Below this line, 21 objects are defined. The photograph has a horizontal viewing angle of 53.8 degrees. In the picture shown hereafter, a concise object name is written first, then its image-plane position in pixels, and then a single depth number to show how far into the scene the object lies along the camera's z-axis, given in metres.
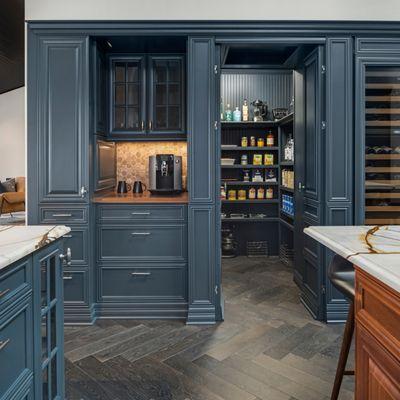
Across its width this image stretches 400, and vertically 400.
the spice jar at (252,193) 5.48
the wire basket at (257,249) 5.52
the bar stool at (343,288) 1.73
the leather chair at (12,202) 7.73
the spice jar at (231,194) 5.47
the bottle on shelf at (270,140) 5.36
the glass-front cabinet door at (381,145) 3.20
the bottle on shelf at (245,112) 5.30
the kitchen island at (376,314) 1.14
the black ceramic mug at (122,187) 3.87
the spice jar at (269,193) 5.45
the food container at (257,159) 5.44
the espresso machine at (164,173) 3.68
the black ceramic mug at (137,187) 3.88
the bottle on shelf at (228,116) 5.29
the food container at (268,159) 5.42
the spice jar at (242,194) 5.47
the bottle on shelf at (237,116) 5.28
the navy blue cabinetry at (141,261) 3.26
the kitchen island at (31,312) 1.29
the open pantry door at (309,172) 3.21
